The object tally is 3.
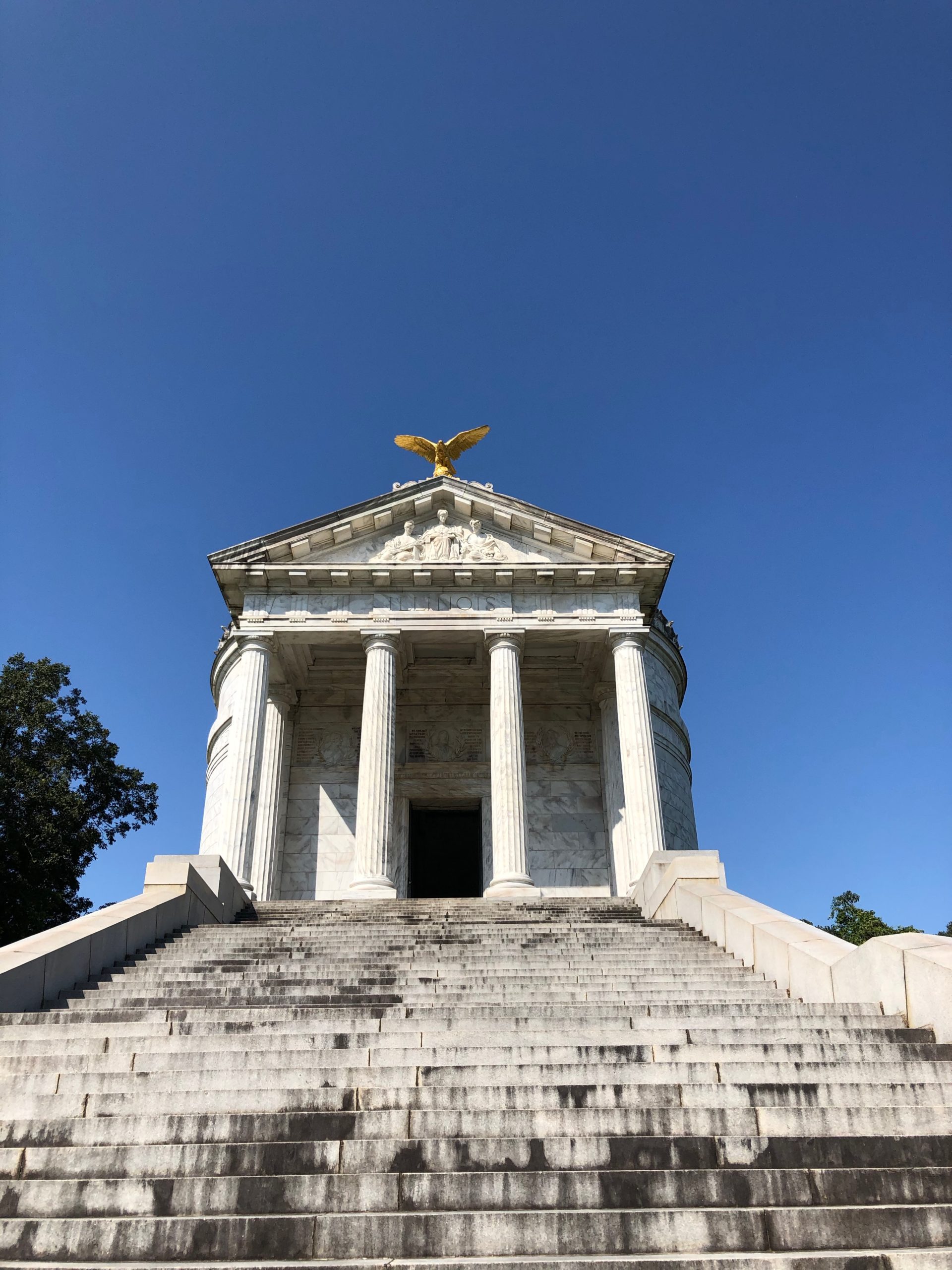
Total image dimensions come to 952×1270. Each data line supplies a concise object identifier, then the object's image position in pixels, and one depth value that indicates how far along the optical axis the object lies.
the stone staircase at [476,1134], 6.03
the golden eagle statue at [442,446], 30.16
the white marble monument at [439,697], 23.75
